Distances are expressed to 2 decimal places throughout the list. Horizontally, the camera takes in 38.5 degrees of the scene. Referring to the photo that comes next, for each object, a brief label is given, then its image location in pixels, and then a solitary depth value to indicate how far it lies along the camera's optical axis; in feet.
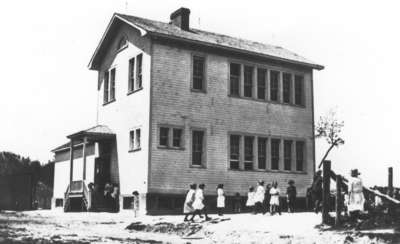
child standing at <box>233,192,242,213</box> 94.58
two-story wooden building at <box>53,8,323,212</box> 90.53
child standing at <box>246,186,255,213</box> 79.36
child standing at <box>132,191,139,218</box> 84.08
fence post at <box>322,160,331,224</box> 52.06
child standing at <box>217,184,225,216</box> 75.51
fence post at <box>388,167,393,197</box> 87.45
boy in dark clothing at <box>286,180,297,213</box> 78.00
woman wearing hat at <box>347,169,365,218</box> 51.78
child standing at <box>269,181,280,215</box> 72.33
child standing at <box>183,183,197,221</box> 68.03
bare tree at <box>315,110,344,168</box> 171.29
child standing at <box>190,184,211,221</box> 67.41
